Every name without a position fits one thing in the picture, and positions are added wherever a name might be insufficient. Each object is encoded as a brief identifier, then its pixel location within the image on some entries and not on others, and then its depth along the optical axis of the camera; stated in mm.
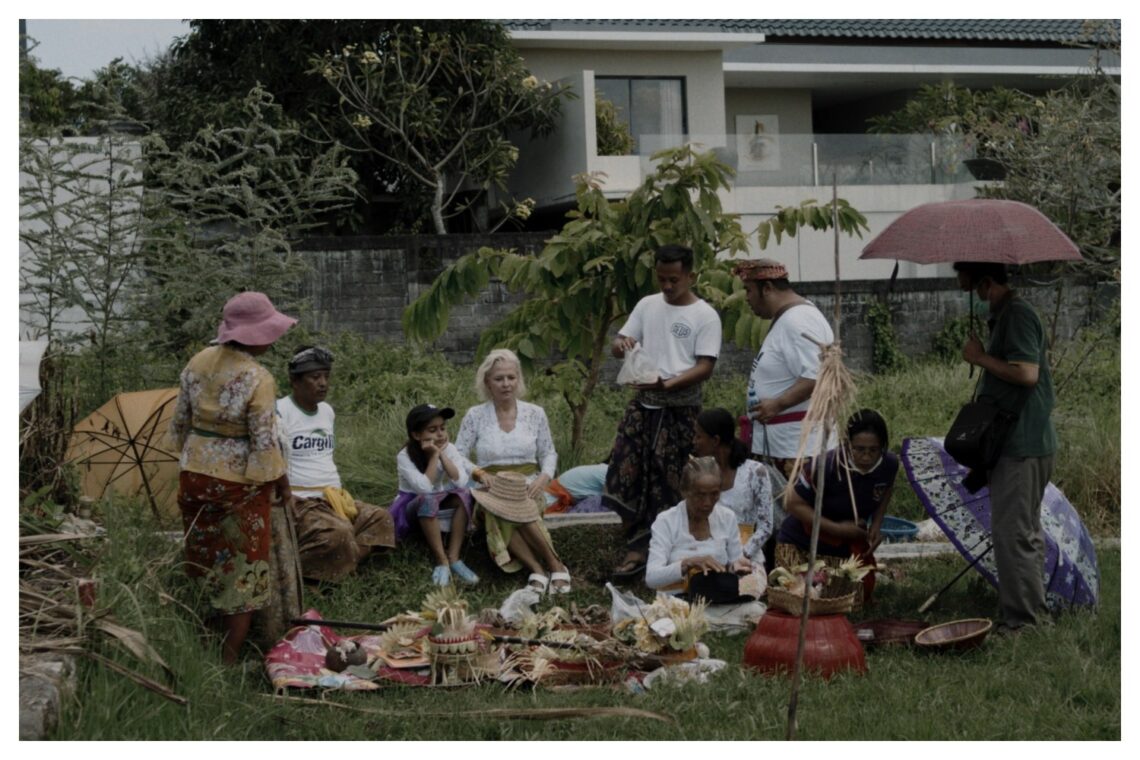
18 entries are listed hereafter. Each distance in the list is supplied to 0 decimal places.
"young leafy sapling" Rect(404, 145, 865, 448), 9758
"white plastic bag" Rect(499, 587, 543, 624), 7372
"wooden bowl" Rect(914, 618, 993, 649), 6688
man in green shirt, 6957
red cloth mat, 6328
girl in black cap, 8422
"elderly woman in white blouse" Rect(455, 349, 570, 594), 8414
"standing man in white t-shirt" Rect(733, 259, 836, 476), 7742
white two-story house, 22516
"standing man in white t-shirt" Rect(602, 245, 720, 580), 8320
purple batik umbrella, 7348
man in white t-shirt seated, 7980
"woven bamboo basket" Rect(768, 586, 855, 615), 6332
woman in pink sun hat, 6523
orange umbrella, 8844
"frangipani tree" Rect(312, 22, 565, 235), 20125
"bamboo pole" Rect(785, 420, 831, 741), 5281
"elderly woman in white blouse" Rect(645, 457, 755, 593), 7445
